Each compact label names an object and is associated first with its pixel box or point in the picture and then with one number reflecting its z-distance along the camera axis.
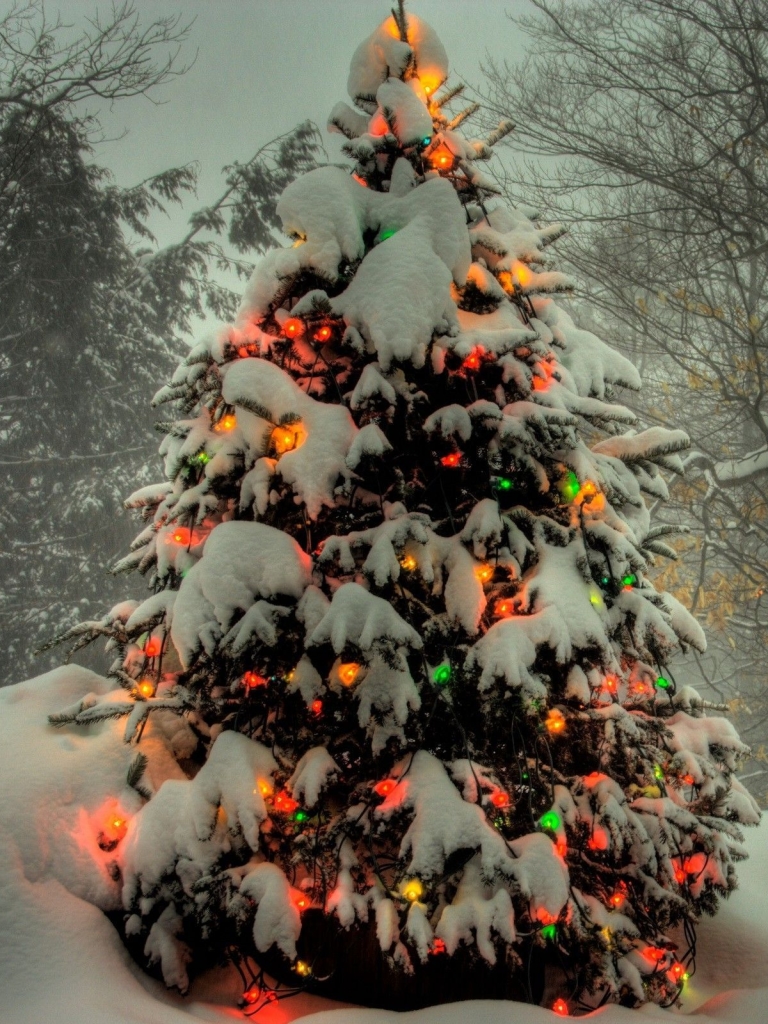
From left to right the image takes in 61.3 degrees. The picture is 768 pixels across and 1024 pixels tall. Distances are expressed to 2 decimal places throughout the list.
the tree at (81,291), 10.48
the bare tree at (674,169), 6.46
